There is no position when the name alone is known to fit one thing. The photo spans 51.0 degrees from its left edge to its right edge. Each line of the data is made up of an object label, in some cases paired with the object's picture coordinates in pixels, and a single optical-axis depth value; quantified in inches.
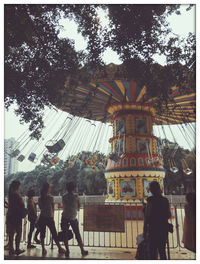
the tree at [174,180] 1082.8
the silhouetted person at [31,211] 186.7
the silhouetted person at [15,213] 161.6
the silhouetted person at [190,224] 134.9
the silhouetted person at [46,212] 165.8
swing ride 428.8
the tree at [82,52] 209.9
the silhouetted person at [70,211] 161.0
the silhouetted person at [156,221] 125.2
